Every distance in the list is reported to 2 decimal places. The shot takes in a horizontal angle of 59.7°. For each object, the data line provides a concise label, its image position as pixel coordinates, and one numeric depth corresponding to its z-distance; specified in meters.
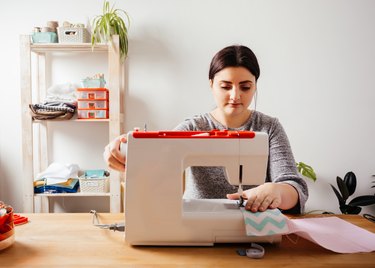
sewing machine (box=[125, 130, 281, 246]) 0.92
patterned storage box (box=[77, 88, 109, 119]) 2.39
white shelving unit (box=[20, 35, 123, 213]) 2.36
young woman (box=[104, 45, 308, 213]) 1.08
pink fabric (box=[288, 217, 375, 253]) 0.89
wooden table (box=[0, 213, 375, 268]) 0.81
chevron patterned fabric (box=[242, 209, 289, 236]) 0.90
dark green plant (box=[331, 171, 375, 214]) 2.54
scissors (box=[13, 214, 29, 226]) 1.09
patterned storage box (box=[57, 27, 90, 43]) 2.40
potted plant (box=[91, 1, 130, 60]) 2.42
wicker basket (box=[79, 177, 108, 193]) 2.43
